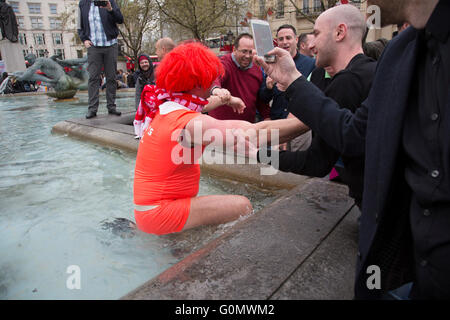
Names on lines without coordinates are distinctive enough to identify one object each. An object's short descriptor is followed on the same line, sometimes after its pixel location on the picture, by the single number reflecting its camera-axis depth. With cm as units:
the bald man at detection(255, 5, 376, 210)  178
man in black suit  97
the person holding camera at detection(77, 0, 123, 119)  628
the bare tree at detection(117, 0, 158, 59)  2142
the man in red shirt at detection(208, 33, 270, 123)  419
